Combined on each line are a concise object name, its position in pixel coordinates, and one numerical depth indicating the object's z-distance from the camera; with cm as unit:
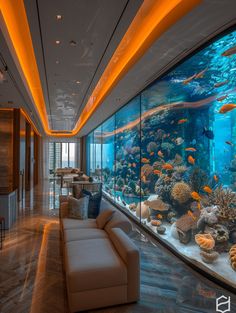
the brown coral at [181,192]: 359
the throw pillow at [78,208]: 392
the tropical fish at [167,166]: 415
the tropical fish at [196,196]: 330
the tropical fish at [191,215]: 343
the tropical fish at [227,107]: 273
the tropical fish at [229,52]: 268
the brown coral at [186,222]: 341
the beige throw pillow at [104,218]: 333
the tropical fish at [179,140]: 379
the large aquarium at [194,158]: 283
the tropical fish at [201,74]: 323
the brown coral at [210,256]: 294
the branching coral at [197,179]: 320
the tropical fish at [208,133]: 307
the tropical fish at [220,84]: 283
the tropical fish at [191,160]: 342
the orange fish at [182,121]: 369
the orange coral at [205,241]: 302
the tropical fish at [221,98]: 282
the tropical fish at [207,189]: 310
